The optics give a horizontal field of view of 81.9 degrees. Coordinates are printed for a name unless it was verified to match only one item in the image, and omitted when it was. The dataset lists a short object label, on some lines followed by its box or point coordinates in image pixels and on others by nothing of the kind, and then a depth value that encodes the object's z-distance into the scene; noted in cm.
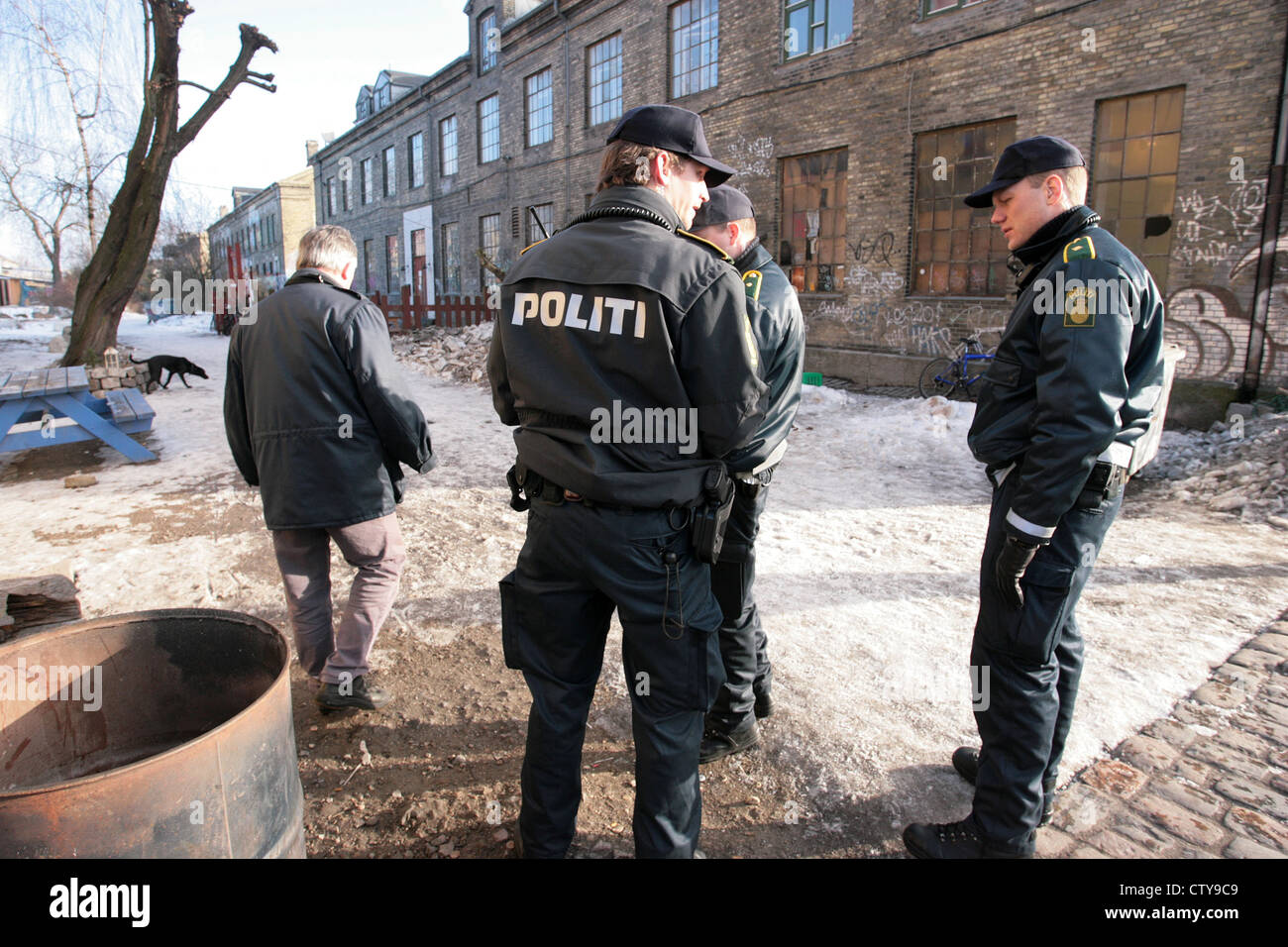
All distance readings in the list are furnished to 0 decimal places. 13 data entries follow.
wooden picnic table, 672
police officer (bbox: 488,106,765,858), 188
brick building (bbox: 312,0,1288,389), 882
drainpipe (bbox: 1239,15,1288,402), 831
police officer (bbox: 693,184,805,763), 270
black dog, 1265
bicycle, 1076
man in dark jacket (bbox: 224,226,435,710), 302
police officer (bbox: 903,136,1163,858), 208
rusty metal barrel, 144
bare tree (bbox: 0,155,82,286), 2686
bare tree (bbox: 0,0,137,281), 1309
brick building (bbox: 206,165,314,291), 4572
